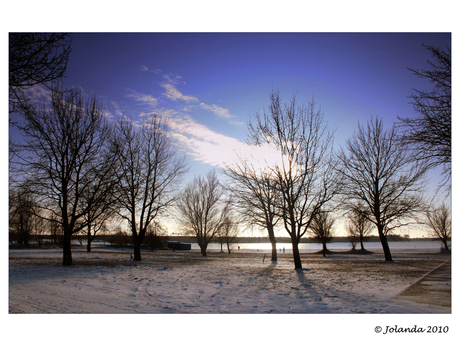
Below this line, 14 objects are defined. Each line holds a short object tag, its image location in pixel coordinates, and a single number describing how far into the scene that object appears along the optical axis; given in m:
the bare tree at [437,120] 7.37
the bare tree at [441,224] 44.19
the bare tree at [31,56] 5.43
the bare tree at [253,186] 16.39
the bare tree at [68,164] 14.54
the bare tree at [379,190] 22.09
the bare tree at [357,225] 22.67
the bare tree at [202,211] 37.84
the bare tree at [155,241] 56.69
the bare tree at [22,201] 13.24
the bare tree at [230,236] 48.38
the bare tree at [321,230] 38.12
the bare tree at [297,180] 15.16
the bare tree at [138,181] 20.61
